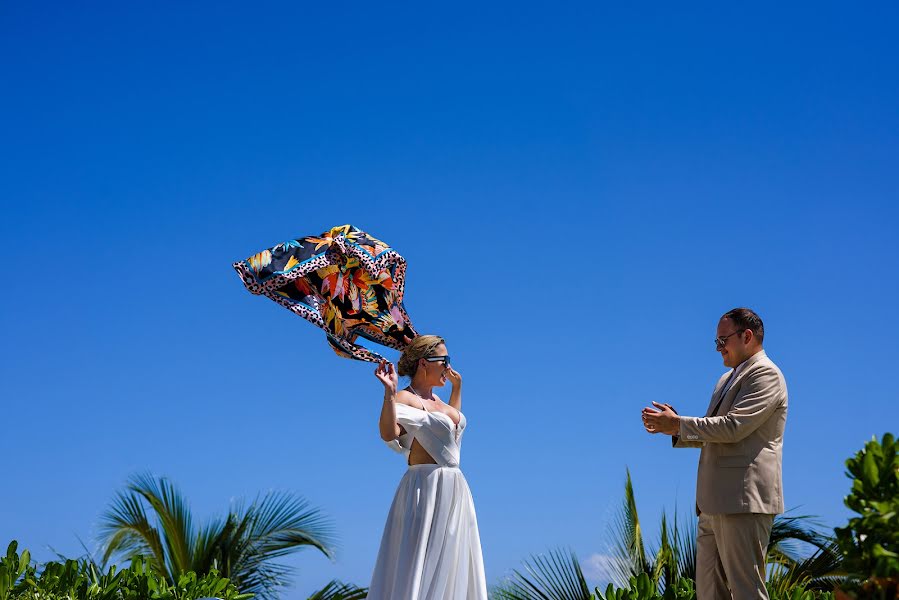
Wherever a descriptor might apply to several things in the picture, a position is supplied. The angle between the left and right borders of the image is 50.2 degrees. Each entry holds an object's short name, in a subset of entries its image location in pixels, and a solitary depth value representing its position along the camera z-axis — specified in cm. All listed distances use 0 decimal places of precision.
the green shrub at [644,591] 704
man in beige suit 564
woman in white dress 576
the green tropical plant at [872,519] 304
